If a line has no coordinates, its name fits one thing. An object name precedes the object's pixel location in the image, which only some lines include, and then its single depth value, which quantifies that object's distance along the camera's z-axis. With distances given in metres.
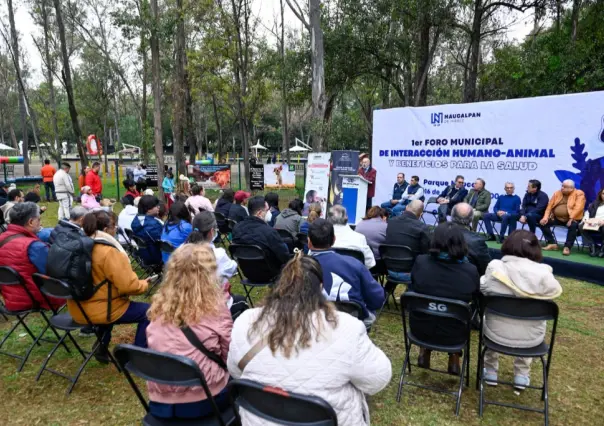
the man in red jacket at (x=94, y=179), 11.60
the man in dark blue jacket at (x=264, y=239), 4.70
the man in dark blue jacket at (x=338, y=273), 3.09
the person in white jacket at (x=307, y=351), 1.71
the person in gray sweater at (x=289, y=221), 5.96
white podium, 9.95
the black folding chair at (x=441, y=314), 2.95
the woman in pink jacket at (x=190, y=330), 2.12
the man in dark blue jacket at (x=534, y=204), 7.76
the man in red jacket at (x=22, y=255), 3.82
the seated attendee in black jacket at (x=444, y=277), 3.14
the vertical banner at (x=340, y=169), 9.95
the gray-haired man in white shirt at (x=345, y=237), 4.14
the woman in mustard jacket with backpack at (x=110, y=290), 3.30
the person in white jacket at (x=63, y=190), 11.26
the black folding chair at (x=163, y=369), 1.94
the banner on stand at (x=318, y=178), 10.26
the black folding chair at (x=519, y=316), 2.87
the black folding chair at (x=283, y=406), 1.59
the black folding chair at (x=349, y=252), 4.06
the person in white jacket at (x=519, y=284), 2.98
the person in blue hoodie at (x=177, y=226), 5.16
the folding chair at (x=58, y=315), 3.27
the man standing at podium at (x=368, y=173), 10.67
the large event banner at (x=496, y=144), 7.62
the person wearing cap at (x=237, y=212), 7.53
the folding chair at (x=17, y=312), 3.62
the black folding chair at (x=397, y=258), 4.58
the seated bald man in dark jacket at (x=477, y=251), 3.95
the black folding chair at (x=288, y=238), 5.76
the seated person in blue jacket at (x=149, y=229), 5.55
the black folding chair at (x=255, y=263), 4.59
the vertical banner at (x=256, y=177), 17.23
